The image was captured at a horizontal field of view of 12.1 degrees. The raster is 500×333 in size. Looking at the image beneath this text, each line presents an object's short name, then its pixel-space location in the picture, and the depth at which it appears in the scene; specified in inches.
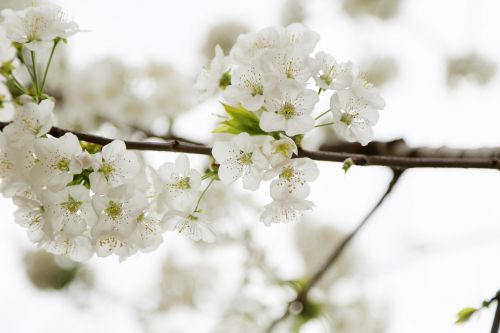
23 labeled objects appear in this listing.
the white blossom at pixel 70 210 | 50.1
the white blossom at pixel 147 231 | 51.0
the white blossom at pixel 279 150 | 49.8
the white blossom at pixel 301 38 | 50.8
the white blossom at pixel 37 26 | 52.0
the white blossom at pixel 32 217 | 50.3
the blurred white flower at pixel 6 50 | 52.8
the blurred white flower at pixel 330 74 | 50.6
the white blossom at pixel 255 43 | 51.3
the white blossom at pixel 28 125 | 50.1
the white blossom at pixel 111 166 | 50.1
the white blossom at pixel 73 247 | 51.0
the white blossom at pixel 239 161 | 50.4
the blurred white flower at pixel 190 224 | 50.8
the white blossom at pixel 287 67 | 49.9
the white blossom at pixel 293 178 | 50.1
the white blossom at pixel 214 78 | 53.4
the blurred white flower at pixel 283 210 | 51.0
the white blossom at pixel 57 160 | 49.9
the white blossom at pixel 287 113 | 49.9
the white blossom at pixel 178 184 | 51.1
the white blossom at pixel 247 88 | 50.3
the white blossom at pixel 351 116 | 50.9
